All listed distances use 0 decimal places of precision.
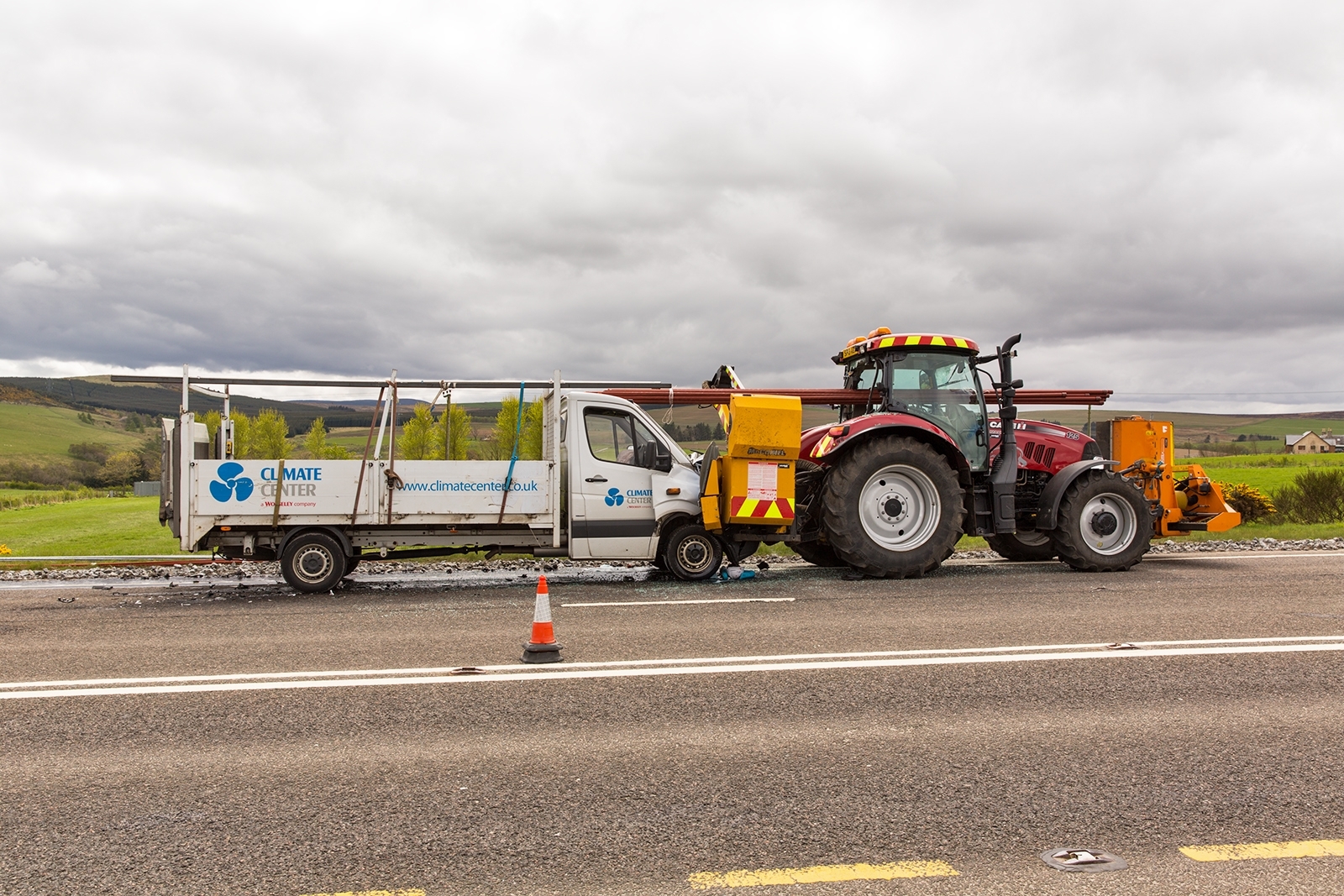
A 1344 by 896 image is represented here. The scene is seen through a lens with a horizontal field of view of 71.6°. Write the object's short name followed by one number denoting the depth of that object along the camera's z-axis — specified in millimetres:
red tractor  10852
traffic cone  6309
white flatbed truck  10125
